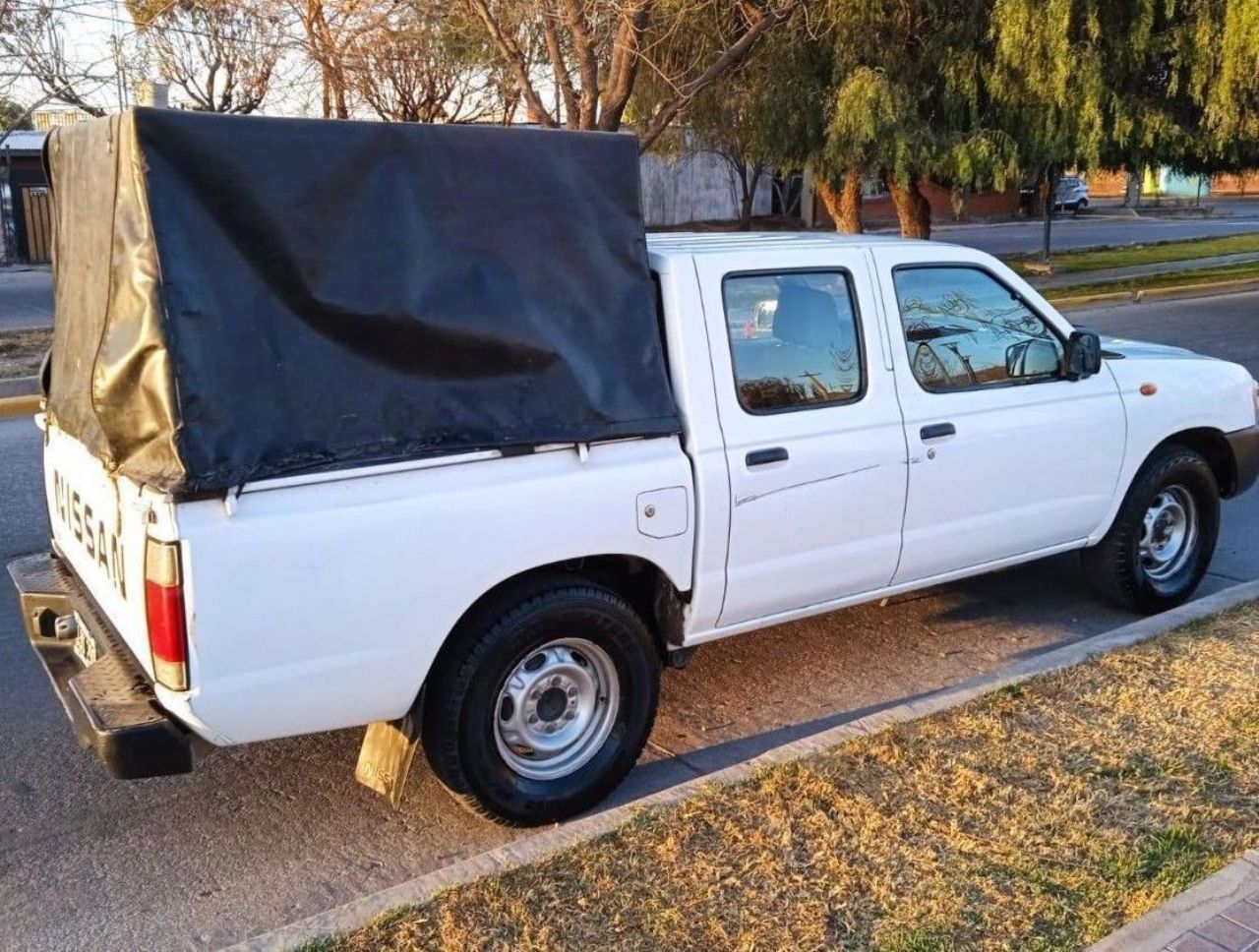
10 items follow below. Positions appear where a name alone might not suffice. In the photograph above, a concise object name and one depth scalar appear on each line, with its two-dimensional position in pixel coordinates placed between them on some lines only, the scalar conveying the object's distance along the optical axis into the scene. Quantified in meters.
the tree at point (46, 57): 14.15
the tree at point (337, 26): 13.95
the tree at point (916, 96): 16.70
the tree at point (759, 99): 17.50
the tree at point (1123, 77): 16.34
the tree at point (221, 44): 15.02
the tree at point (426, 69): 14.82
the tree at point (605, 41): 12.88
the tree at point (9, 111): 16.90
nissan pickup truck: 3.38
